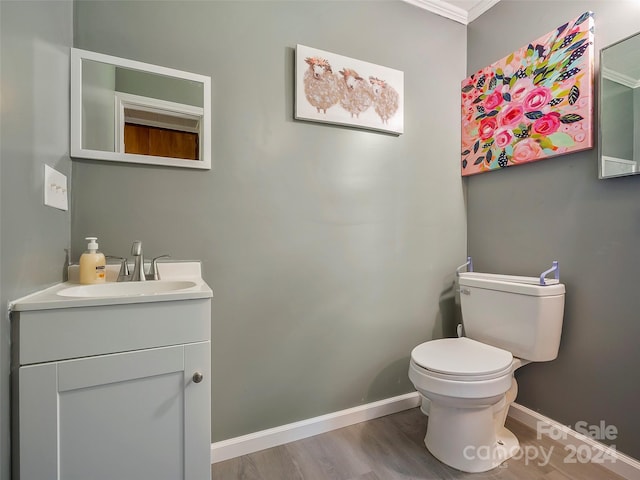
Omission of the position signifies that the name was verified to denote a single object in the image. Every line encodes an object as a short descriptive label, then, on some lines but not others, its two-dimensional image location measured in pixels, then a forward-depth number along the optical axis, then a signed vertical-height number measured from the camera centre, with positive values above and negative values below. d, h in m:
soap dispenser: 1.11 -0.10
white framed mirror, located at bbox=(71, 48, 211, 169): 1.19 +0.51
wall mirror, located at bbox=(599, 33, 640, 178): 1.23 +0.53
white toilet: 1.25 -0.53
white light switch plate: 0.98 +0.16
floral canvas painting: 1.39 +0.69
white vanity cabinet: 0.80 -0.43
